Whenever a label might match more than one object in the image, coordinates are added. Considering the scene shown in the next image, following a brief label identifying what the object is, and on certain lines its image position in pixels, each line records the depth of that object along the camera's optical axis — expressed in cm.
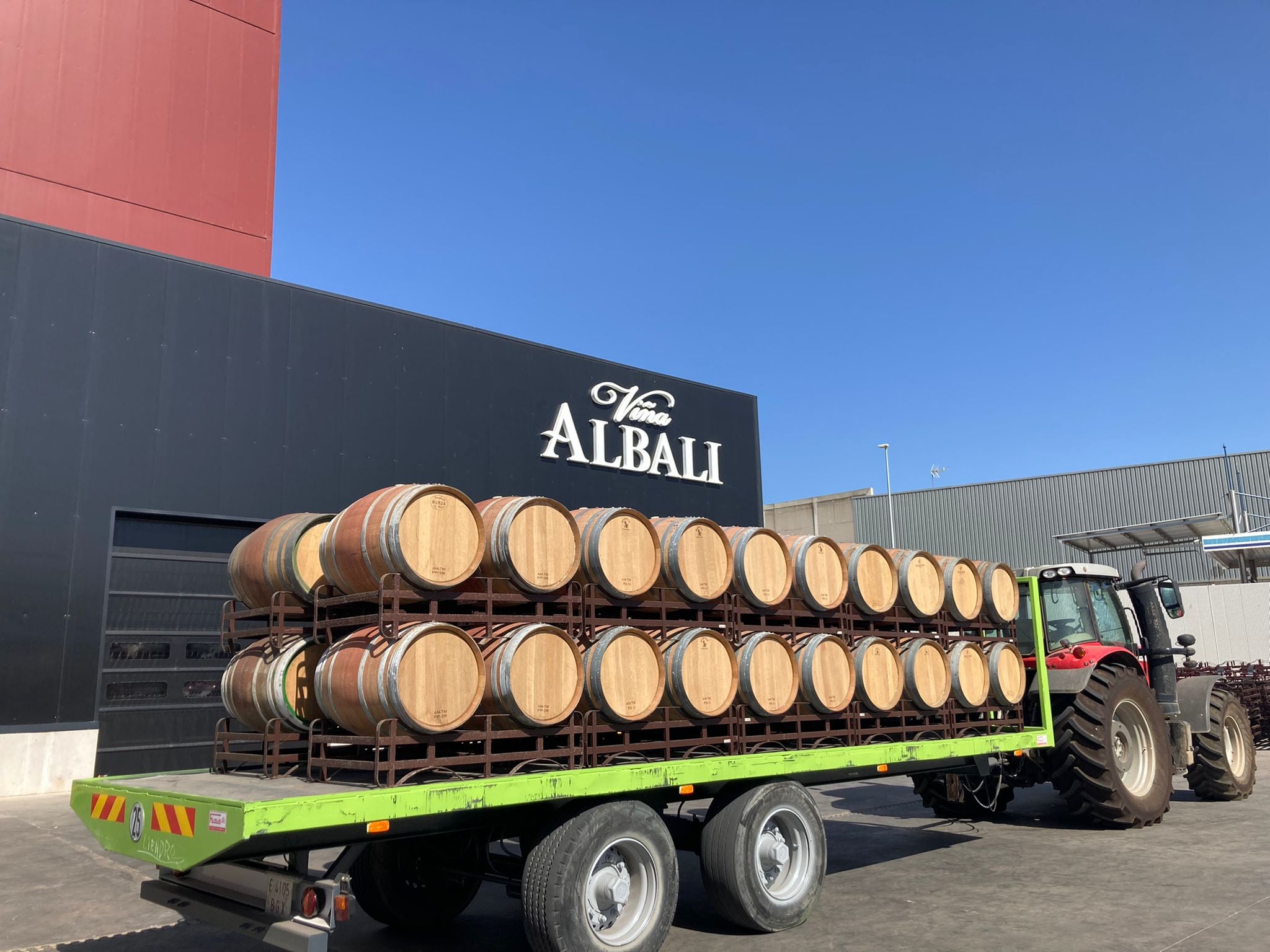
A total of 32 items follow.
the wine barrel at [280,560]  654
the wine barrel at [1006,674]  895
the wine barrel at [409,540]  549
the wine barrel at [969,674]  849
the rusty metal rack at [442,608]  543
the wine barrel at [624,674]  603
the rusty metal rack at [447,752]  521
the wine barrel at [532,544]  591
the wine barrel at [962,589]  875
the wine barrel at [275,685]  610
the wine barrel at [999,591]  922
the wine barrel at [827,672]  730
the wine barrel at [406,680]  520
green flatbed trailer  472
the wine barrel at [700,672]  647
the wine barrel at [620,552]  636
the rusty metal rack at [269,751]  599
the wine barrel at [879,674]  773
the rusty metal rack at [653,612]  634
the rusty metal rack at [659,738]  606
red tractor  985
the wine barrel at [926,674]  806
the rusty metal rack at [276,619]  650
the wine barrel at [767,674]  688
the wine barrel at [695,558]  683
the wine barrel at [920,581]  832
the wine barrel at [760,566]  716
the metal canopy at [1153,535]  1900
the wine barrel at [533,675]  560
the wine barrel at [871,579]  796
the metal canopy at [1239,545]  2108
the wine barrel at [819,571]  756
